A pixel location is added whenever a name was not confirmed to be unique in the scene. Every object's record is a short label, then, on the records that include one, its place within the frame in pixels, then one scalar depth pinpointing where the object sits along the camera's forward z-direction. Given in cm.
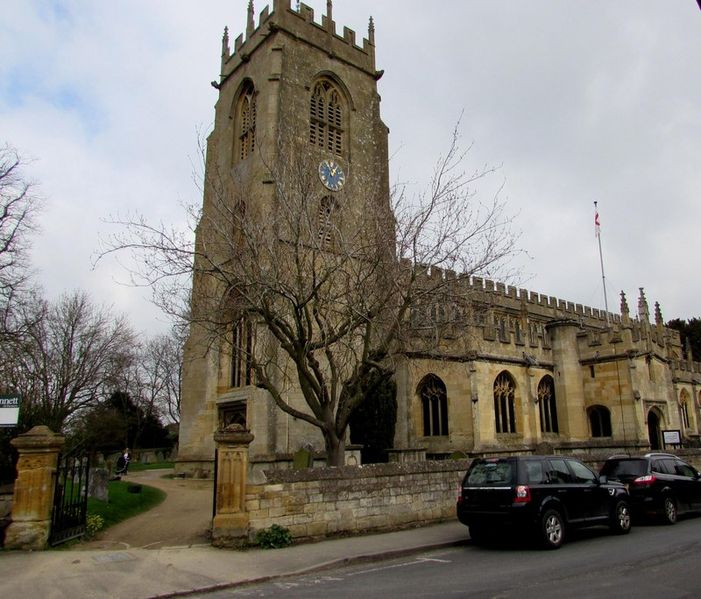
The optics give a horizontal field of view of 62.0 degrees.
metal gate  985
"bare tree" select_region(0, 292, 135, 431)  2920
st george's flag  3812
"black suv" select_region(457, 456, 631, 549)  957
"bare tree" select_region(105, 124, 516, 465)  1219
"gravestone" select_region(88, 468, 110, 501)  1487
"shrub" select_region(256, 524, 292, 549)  980
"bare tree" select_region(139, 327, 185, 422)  5331
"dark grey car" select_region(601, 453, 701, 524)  1241
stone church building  2345
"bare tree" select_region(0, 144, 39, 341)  1944
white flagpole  3812
